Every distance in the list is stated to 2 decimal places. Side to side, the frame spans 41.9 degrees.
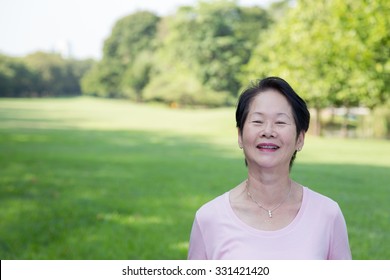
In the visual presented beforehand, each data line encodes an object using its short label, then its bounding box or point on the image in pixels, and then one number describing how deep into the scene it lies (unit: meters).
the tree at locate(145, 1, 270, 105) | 41.09
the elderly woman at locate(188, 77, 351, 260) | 1.86
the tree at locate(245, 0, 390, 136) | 18.22
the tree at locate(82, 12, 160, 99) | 43.03
